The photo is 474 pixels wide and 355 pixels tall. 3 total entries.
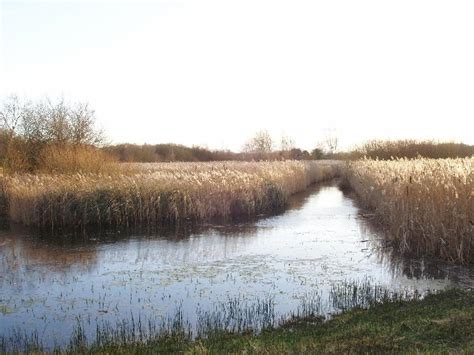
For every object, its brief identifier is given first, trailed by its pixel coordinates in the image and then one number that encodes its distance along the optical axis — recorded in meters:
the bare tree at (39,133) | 22.12
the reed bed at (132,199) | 14.98
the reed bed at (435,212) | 9.29
